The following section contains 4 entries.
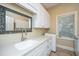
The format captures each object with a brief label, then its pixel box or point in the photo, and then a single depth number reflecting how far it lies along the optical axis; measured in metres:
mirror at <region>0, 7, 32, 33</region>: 1.25
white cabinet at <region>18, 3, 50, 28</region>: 1.57
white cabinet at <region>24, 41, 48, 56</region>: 1.01
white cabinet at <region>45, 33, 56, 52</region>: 1.78
